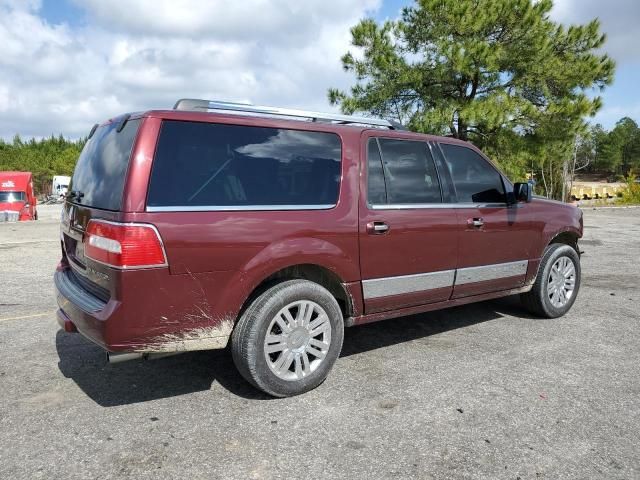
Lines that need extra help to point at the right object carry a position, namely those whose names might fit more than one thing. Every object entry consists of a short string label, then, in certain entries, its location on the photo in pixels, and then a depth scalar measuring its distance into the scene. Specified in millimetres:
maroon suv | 3012
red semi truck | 24797
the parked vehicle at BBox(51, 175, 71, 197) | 55491
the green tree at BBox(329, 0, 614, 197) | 17156
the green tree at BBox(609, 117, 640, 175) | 84631
